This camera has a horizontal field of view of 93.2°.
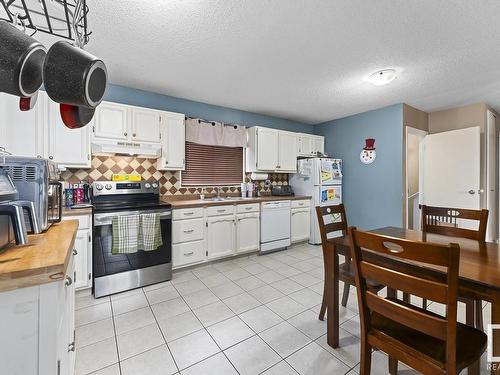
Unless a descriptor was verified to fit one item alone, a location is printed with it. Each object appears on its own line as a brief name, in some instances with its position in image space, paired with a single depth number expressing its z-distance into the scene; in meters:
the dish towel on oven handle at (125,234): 2.44
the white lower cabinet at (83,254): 2.36
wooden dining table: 0.98
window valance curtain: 3.54
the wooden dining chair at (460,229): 1.51
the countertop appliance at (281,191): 4.44
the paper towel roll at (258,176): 4.20
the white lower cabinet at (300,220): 4.13
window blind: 3.66
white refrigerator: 4.20
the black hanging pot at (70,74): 0.77
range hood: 2.71
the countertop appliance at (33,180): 1.13
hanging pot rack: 0.81
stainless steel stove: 2.41
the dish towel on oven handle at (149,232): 2.58
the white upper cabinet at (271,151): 4.04
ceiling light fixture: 2.64
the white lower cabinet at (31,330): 0.70
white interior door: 3.55
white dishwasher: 3.75
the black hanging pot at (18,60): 0.71
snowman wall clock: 4.09
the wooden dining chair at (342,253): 1.70
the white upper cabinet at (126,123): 2.72
